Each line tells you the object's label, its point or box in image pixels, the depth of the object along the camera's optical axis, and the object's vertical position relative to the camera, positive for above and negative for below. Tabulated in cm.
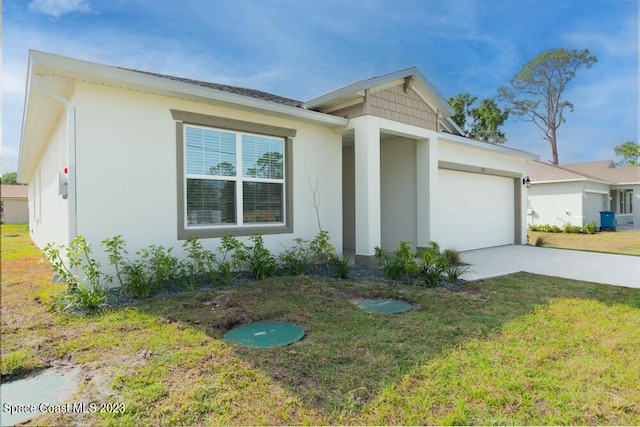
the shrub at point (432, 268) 638 -109
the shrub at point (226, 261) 611 -89
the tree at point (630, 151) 2592 +481
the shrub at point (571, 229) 1902 -100
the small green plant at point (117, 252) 527 -59
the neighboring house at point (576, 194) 1966 +106
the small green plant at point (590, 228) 1852 -93
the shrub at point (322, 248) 754 -78
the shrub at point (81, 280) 464 -98
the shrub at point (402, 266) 679 -106
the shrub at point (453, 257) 855 -113
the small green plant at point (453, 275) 651 -124
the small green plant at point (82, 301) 461 -116
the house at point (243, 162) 536 +113
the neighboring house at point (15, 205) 2961 +107
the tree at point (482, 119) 3077 +855
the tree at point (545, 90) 3031 +1167
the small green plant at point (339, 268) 683 -114
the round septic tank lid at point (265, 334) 368 -137
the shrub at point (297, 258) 701 -94
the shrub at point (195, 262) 600 -85
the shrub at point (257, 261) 659 -91
